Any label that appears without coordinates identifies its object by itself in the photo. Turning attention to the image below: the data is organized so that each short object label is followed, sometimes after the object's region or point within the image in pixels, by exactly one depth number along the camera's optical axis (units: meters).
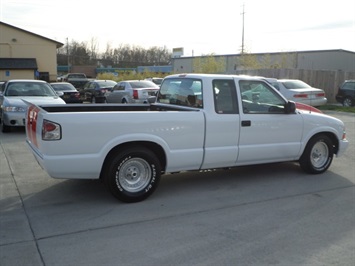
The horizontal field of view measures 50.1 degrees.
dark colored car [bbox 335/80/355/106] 21.70
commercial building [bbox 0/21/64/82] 36.28
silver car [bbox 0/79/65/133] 11.02
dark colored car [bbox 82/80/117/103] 22.48
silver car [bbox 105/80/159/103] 16.91
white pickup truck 4.85
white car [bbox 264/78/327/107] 18.31
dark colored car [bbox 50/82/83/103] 20.62
